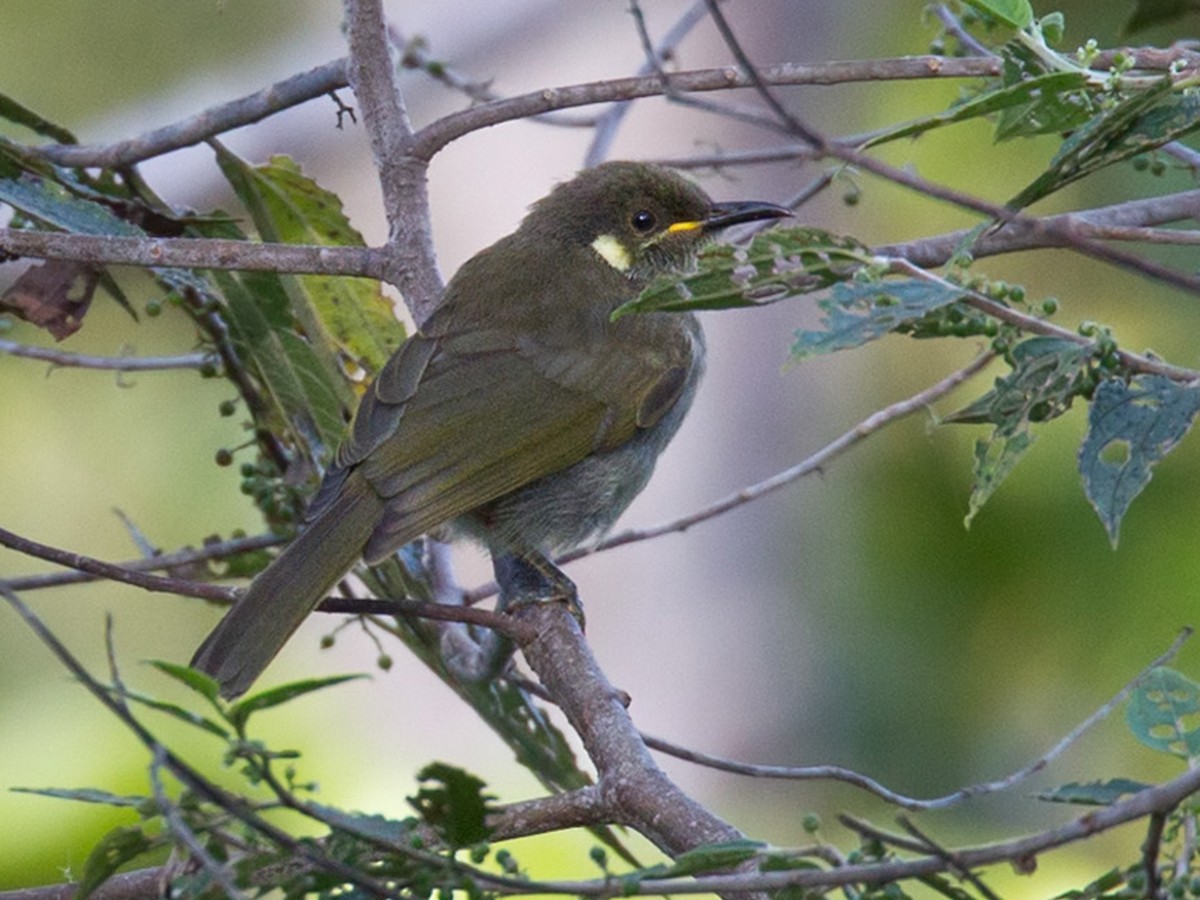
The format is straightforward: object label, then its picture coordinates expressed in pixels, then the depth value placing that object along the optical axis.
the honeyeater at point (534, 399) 6.80
